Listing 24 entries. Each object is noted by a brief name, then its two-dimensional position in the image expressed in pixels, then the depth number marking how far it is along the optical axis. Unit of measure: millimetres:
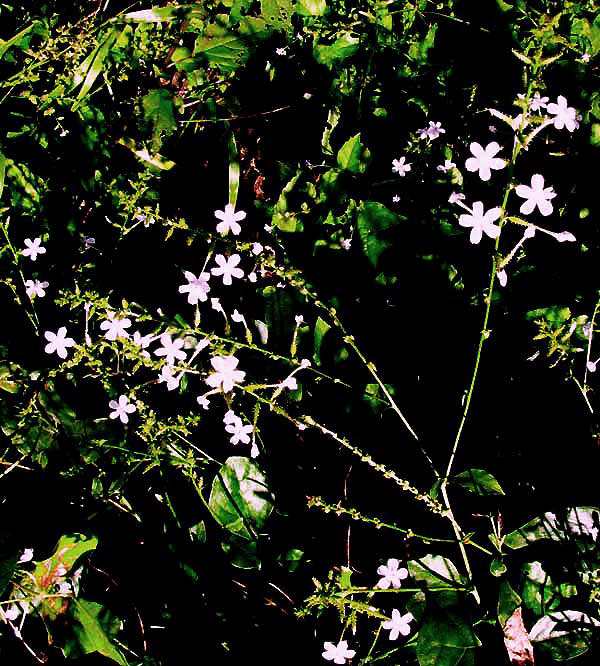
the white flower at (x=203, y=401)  679
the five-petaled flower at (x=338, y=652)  698
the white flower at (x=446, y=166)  750
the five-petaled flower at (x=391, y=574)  697
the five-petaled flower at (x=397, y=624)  691
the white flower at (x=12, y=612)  734
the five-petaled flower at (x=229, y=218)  718
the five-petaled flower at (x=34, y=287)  776
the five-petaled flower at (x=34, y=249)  788
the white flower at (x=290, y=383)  676
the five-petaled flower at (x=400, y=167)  771
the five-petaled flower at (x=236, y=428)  702
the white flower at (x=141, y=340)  694
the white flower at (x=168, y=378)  682
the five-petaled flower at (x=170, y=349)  692
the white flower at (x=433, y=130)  771
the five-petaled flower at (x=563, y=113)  690
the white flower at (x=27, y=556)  749
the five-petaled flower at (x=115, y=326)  715
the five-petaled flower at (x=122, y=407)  728
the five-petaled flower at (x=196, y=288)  721
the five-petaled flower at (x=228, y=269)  724
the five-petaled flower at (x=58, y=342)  760
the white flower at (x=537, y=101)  673
